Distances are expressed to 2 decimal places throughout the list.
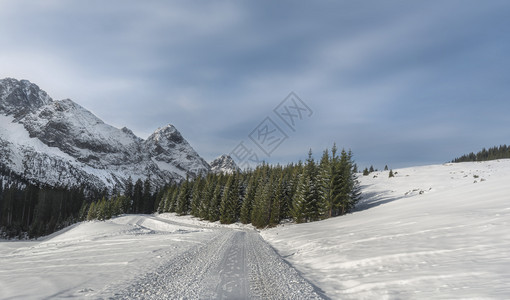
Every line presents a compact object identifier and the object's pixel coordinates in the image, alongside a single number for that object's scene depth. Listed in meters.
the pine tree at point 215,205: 62.06
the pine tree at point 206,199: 65.47
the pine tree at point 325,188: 37.69
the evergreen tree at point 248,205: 54.53
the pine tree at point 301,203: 39.88
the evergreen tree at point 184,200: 79.62
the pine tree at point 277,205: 46.81
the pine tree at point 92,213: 78.65
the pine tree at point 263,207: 48.38
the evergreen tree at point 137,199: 116.12
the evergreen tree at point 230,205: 57.84
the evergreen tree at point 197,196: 72.44
